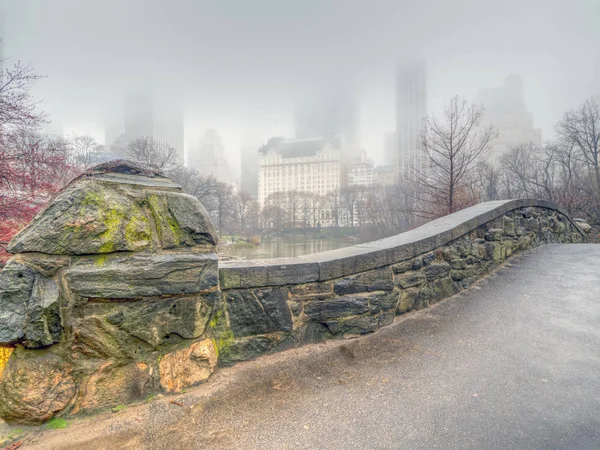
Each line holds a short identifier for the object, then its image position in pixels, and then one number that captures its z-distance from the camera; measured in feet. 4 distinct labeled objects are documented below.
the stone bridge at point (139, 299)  5.50
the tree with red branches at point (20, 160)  20.77
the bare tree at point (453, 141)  31.58
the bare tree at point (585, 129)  63.77
